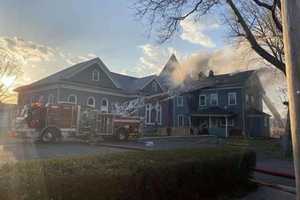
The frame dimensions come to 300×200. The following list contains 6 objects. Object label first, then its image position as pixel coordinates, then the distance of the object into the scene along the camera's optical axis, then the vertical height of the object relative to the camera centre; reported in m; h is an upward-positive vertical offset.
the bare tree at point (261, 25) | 17.39 +7.52
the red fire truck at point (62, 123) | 20.70 +0.71
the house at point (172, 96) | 32.28 +4.66
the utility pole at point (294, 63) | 2.97 +0.74
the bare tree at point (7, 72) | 38.81 +7.93
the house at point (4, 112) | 39.25 +2.77
